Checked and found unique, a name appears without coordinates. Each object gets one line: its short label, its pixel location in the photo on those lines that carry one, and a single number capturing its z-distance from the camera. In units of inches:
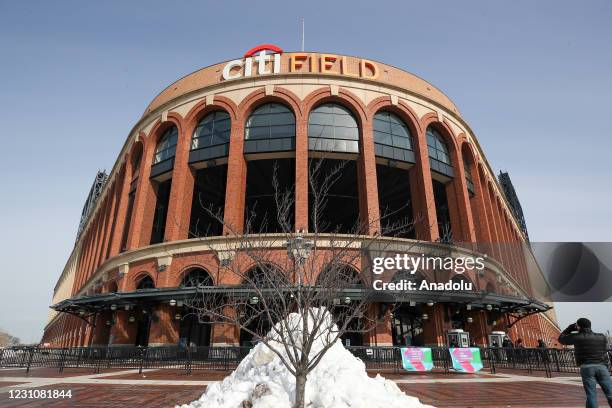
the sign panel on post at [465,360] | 573.0
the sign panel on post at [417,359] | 563.8
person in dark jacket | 223.5
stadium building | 879.1
